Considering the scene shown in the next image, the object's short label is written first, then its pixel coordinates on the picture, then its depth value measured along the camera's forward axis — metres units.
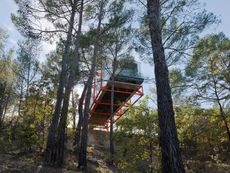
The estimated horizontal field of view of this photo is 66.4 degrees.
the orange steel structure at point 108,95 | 10.59
